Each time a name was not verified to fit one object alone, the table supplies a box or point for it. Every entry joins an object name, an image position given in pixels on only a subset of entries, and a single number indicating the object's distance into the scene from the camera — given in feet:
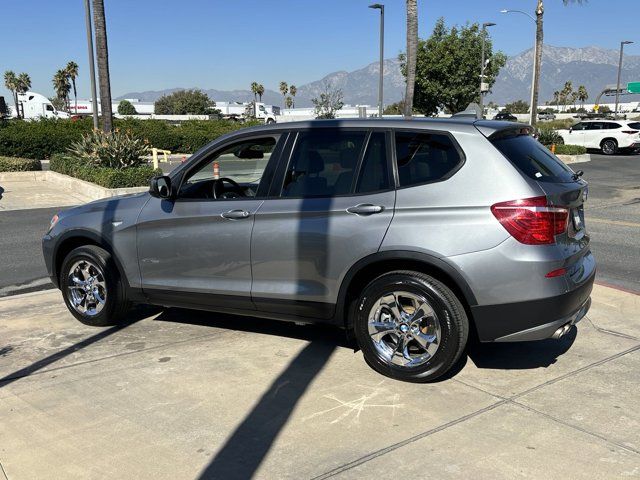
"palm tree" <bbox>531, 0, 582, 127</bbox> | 99.45
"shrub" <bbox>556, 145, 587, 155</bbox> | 85.75
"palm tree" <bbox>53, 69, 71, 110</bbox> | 323.12
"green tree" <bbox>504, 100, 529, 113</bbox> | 312.50
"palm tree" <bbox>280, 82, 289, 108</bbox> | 404.36
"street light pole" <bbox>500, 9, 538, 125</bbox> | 99.45
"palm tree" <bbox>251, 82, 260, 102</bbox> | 381.40
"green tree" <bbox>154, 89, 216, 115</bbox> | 332.80
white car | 92.89
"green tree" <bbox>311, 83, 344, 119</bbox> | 158.30
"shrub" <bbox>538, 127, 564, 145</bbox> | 92.48
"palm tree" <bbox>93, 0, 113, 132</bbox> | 56.34
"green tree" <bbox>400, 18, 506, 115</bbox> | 136.06
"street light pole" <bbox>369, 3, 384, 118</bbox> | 95.40
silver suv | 12.60
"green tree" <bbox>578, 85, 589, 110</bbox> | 396.69
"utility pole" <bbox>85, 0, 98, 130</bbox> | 73.60
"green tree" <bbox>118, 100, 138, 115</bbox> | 304.63
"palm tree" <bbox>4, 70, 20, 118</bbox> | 347.36
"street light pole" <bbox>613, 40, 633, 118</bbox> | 169.17
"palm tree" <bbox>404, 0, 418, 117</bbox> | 66.74
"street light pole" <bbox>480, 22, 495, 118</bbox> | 117.50
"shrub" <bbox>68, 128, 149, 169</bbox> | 54.08
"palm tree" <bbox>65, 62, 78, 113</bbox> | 321.32
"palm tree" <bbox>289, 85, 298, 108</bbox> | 414.25
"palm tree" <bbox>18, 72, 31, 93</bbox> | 350.02
